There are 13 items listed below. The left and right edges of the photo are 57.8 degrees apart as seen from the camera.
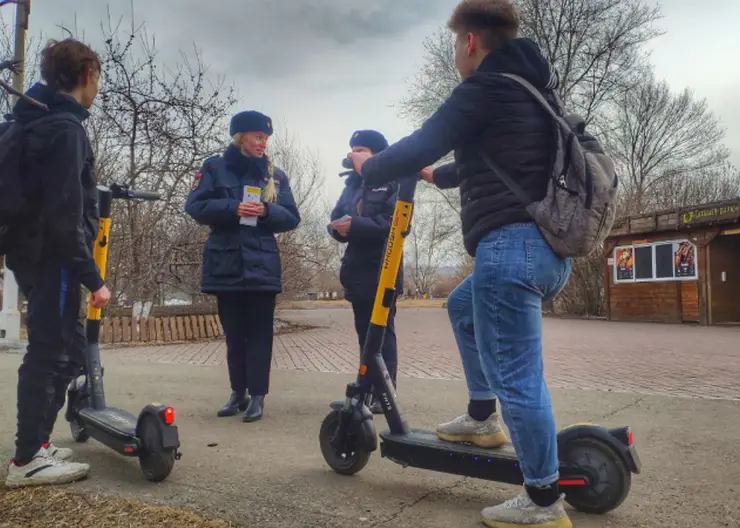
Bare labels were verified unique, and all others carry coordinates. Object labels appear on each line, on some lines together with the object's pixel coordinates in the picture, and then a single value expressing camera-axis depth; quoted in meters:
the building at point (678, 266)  19.39
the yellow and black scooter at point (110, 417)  3.12
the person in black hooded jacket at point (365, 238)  4.64
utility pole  11.60
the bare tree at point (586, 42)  27.11
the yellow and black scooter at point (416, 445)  2.62
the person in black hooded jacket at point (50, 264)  3.06
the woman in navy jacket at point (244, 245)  4.72
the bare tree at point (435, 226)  33.09
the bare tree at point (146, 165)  14.11
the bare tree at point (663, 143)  35.44
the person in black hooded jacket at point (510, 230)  2.46
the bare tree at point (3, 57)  15.72
